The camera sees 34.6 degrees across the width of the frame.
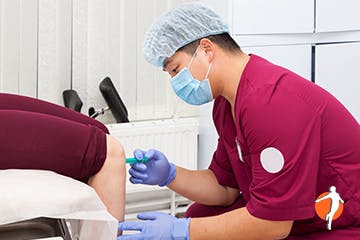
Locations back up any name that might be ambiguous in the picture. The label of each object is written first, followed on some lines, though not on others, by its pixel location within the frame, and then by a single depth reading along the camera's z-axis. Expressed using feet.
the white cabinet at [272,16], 8.96
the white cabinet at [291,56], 9.19
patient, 4.22
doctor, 4.97
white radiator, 9.23
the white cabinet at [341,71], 9.36
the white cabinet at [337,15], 9.25
